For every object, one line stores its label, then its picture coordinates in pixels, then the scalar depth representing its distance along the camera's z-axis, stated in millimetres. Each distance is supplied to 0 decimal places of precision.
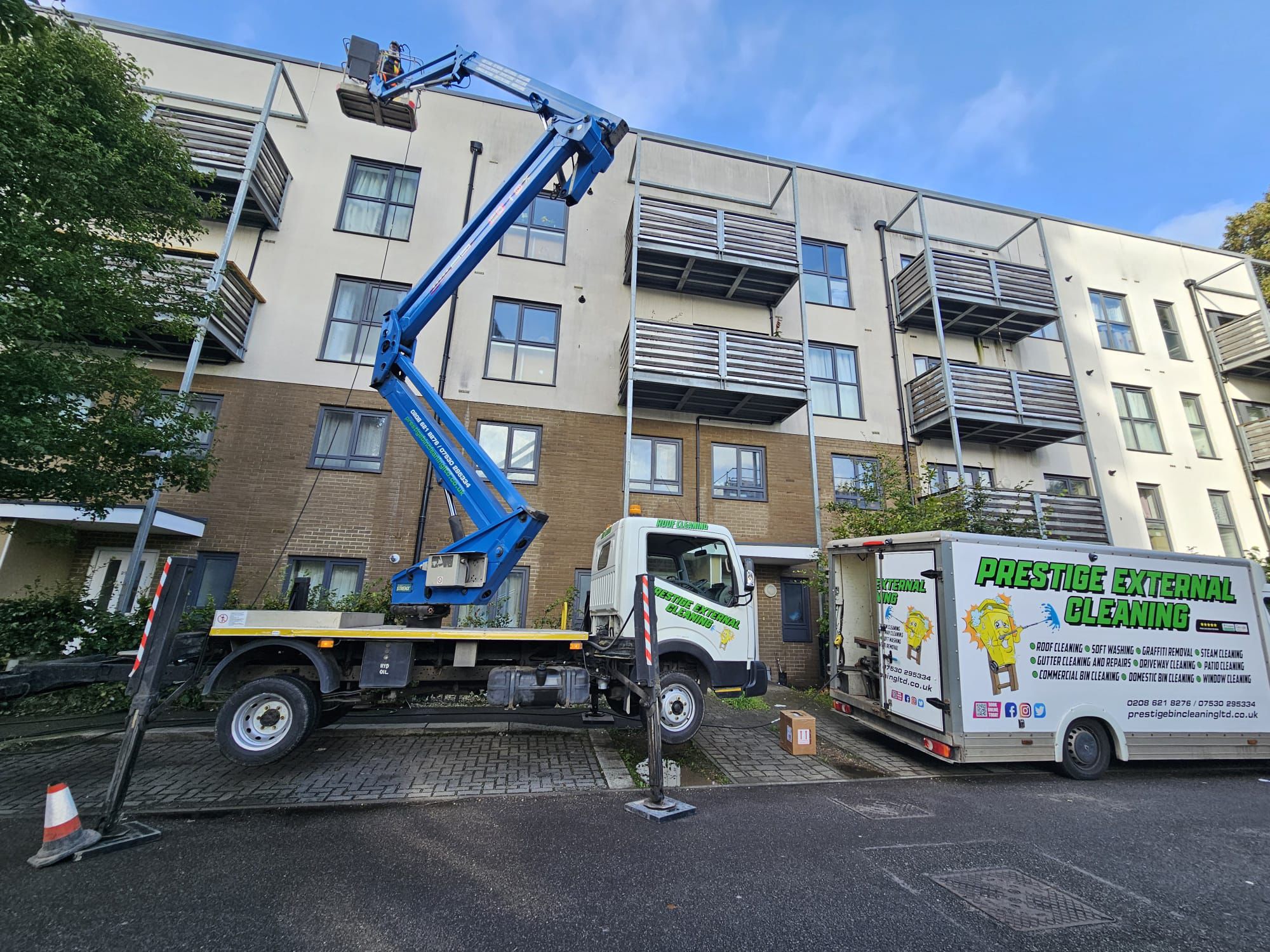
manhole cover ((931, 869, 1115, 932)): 3268
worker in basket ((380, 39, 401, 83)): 9875
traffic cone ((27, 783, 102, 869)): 3631
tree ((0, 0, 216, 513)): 5719
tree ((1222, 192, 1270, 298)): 19094
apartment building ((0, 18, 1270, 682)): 11008
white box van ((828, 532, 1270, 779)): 6074
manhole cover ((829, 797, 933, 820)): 4988
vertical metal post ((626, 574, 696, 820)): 4866
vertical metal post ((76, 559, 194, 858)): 4047
